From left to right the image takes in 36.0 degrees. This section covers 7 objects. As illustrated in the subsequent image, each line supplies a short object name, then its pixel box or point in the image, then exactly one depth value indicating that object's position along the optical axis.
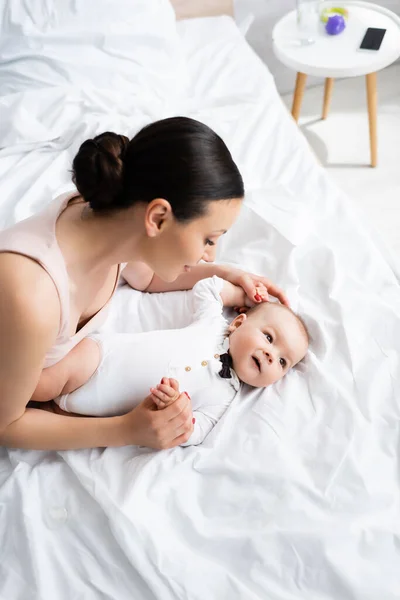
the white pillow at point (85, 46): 1.80
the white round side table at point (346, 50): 2.09
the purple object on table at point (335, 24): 2.21
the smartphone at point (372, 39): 2.16
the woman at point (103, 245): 0.90
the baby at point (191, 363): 1.16
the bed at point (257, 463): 0.93
